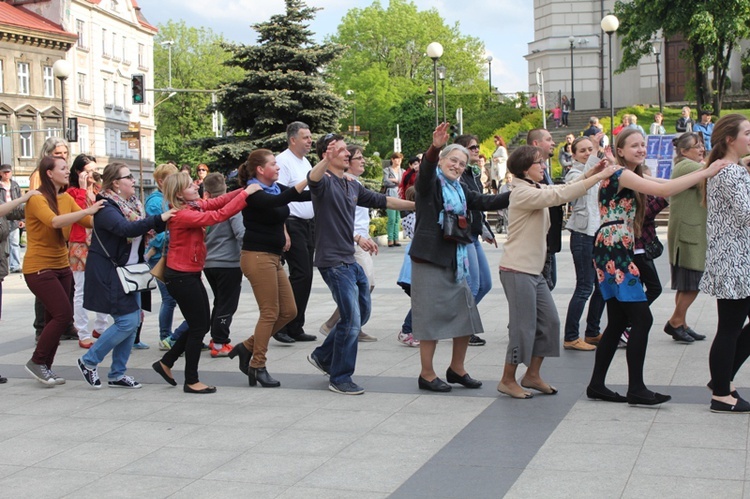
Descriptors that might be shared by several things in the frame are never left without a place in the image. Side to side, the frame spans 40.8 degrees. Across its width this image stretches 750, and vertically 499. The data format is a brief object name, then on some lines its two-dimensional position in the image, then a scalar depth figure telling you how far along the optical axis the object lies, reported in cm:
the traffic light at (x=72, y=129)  3375
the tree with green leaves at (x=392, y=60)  7194
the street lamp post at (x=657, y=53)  4305
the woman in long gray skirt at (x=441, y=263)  736
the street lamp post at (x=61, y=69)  2892
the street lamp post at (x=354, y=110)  6695
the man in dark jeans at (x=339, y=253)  765
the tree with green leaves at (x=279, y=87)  2512
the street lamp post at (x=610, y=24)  3206
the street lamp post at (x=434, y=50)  2897
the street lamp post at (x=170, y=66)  7972
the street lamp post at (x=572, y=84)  4852
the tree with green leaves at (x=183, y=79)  8106
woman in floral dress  677
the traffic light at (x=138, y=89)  3228
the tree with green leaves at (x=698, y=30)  3956
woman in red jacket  785
